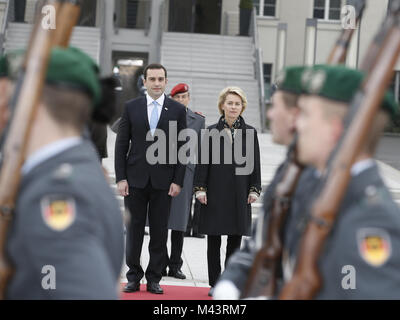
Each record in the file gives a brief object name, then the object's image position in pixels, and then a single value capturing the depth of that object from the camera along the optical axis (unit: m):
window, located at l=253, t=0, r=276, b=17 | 34.50
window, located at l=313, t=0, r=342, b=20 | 34.62
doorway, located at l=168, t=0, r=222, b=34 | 33.11
